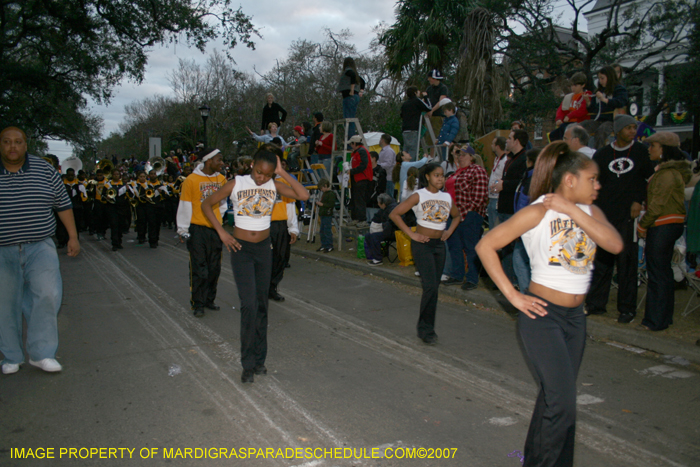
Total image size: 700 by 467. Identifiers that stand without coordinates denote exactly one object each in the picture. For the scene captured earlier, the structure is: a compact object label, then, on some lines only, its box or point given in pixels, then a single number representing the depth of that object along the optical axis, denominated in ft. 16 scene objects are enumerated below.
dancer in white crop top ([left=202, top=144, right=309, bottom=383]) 15.35
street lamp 78.44
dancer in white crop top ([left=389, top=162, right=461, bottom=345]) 18.62
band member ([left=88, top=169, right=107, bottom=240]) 52.75
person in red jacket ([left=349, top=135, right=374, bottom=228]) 37.96
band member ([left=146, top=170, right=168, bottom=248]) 47.75
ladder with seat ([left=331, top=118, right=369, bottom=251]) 38.73
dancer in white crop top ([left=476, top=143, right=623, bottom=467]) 8.89
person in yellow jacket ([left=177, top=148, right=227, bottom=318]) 24.05
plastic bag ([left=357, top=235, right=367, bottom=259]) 37.45
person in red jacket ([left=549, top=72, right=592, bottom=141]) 27.68
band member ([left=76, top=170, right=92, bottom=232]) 53.98
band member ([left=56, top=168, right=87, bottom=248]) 53.06
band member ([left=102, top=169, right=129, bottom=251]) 47.24
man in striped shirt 15.52
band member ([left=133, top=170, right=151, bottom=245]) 48.73
